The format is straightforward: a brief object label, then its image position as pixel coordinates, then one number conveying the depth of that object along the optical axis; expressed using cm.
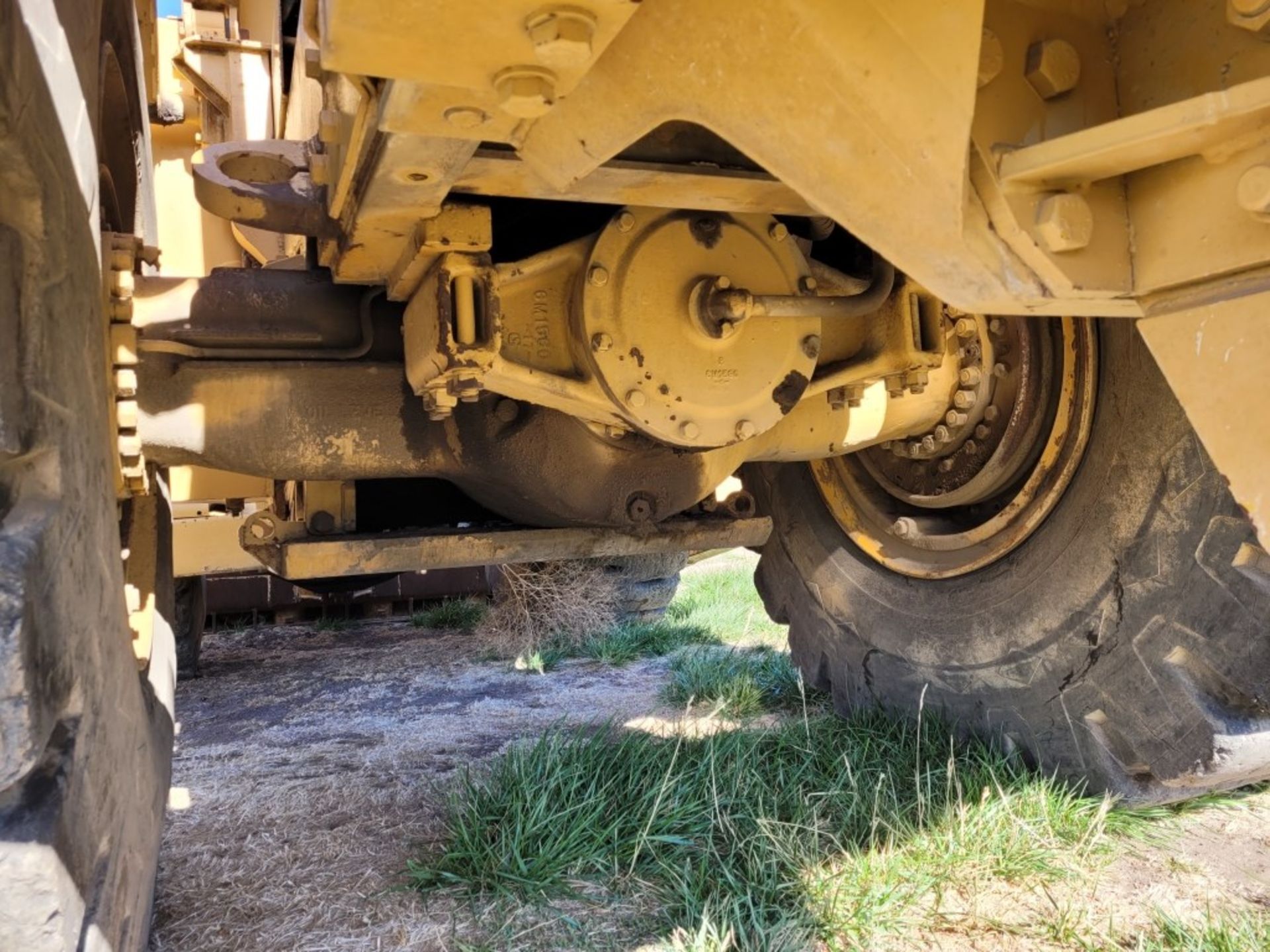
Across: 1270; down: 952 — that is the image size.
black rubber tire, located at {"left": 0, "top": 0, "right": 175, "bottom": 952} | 72
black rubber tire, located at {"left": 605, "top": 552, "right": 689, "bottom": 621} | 477
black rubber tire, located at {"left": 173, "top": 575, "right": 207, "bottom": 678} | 410
